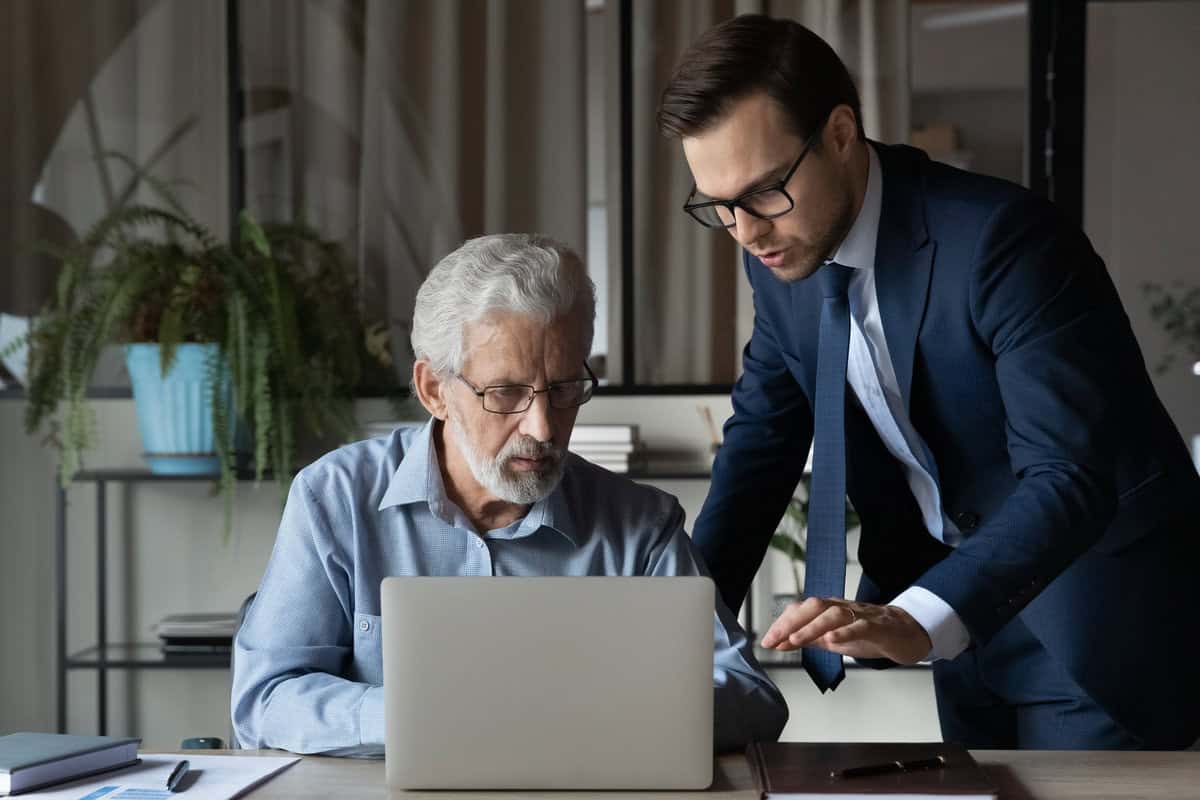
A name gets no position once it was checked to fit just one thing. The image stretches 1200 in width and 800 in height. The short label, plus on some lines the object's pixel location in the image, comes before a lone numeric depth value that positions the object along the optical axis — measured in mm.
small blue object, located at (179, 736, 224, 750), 1639
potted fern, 3172
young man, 1576
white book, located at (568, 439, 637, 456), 3256
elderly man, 1665
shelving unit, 3355
